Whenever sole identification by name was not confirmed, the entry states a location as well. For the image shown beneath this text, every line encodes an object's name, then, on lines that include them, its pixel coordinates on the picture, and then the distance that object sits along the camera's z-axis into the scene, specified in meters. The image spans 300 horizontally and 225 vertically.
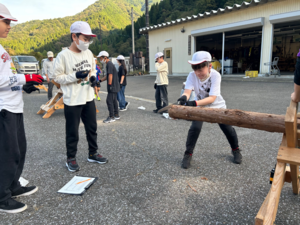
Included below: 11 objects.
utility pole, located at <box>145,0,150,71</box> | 23.26
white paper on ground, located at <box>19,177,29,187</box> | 2.80
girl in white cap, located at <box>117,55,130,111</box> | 6.94
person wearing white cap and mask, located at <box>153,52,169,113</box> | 6.32
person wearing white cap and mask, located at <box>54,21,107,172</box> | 2.98
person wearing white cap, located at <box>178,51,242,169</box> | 2.79
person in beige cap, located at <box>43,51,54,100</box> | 8.97
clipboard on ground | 2.63
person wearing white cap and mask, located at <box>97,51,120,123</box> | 5.93
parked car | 18.02
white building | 12.40
